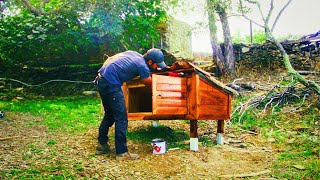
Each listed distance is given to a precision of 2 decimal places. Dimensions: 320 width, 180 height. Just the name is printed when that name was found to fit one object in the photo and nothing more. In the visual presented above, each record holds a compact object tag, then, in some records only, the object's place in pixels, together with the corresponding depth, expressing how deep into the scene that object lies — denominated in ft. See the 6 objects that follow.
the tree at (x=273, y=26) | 24.11
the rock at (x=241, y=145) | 16.85
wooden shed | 14.15
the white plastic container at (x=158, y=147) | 14.79
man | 13.73
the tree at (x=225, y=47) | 38.14
